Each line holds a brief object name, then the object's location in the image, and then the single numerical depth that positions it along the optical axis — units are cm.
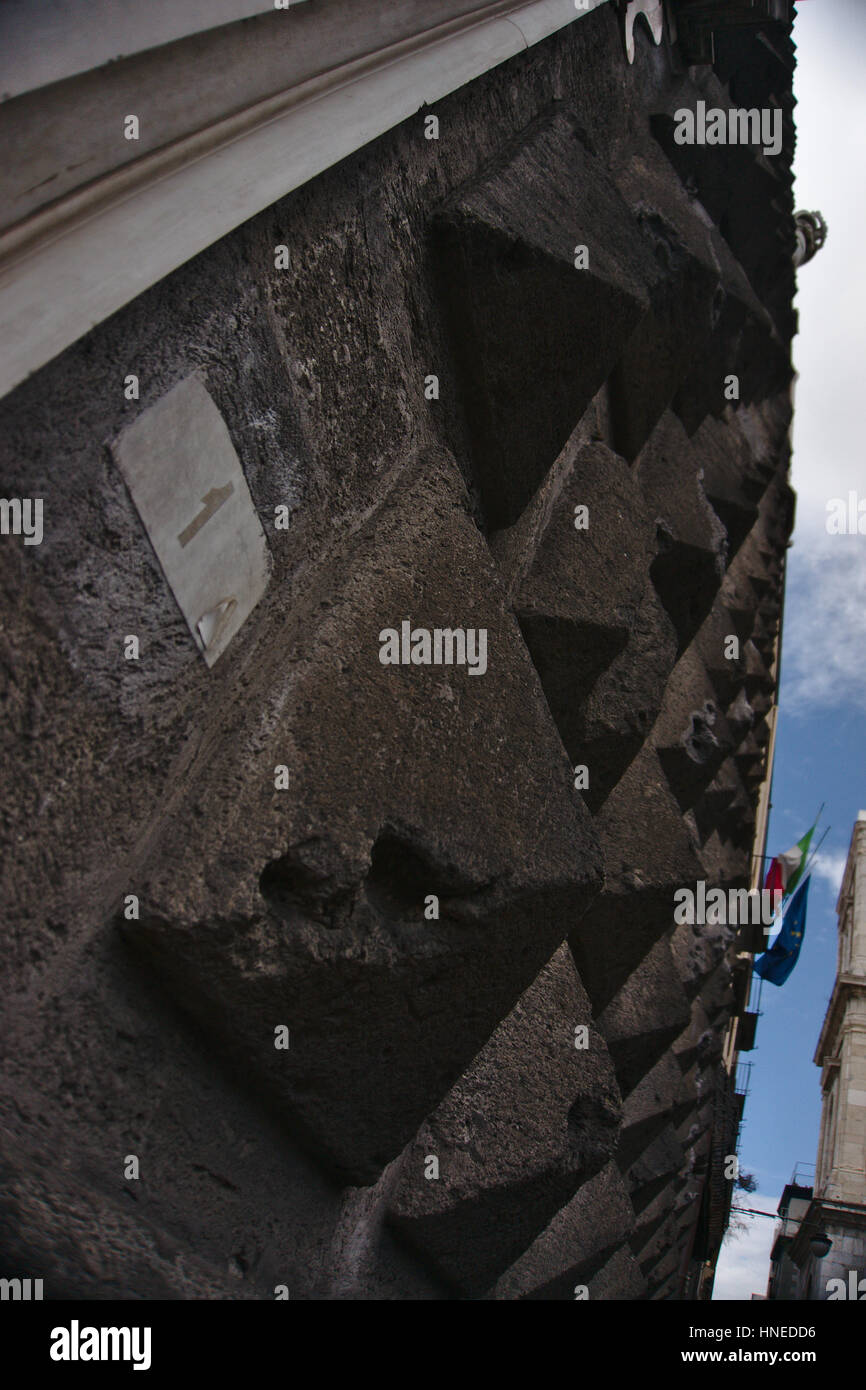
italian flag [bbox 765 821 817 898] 1244
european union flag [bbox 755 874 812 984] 1220
